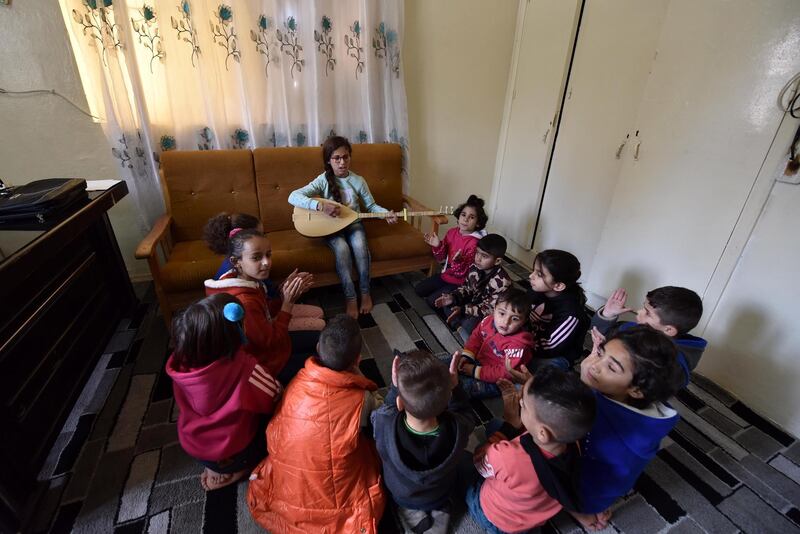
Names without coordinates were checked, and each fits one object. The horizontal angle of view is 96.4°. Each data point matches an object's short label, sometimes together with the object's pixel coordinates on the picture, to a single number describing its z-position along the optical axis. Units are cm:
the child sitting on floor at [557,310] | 156
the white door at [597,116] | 195
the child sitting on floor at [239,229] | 166
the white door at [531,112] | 239
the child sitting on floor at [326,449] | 98
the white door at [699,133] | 151
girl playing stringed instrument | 206
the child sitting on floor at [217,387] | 99
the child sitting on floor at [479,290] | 190
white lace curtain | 190
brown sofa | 188
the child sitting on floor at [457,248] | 210
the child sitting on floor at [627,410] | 94
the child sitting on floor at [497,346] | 146
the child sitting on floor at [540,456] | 86
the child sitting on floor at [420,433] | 90
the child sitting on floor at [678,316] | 131
